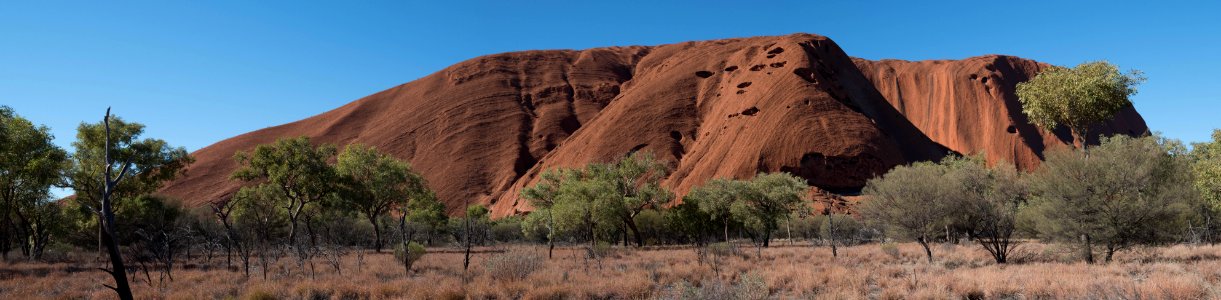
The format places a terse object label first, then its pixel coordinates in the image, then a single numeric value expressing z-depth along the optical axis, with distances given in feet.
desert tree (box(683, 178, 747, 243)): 134.21
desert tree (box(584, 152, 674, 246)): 126.72
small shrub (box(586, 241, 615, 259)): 86.17
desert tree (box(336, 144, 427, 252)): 119.44
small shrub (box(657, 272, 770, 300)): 33.19
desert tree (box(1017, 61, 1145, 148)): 80.53
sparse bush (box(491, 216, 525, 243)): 218.59
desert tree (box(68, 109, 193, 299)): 89.10
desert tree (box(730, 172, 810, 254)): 128.47
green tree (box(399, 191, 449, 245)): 183.83
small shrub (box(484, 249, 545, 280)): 52.50
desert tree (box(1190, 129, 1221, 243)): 61.41
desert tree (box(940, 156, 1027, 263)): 66.80
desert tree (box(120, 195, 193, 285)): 121.29
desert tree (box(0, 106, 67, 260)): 74.60
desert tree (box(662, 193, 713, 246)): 148.56
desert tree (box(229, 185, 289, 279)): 109.91
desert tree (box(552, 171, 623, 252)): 119.14
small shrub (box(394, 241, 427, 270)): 67.24
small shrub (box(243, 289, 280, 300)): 40.79
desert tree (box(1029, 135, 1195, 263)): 56.54
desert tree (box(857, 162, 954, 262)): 71.13
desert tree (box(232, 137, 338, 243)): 102.22
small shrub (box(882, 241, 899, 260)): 77.94
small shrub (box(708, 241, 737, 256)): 81.09
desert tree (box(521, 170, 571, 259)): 150.10
